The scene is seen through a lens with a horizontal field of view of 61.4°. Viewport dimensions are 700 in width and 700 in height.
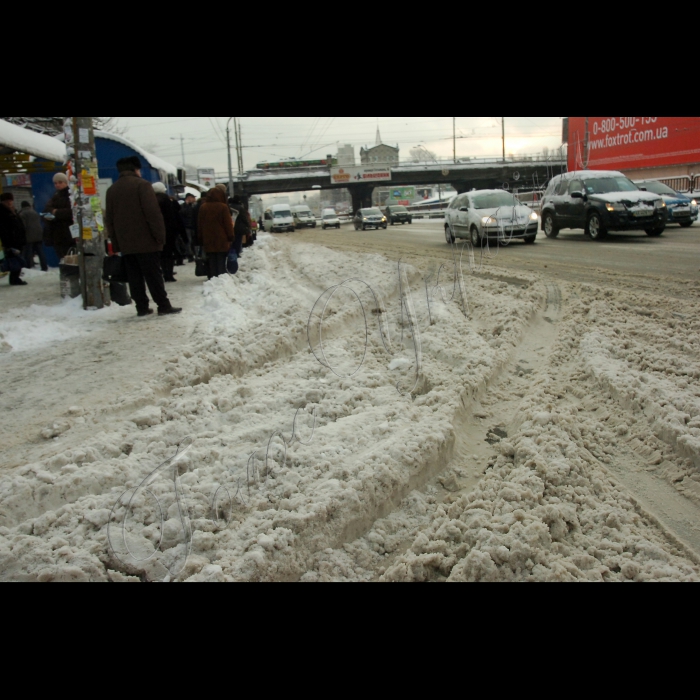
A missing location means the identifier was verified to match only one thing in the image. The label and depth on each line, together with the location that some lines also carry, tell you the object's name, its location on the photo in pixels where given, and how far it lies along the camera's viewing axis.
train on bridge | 61.78
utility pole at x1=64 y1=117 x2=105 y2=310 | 8.15
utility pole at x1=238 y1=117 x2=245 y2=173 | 64.50
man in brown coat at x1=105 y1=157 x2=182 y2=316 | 7.36
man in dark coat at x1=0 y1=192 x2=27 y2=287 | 11.71
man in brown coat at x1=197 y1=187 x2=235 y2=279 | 10.14
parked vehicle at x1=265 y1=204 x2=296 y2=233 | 44.41
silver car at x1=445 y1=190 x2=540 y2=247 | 14.98
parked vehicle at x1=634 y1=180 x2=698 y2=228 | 17.12
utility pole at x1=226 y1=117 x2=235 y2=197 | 50.85
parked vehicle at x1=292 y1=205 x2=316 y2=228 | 49.78
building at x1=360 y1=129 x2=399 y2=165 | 79.29
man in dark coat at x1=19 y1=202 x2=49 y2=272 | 13.20
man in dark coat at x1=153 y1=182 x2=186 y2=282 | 10.95
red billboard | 32.69
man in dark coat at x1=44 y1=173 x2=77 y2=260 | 10.16
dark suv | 14.14
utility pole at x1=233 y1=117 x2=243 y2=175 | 62.51
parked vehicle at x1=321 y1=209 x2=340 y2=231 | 46.47
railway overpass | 33.56
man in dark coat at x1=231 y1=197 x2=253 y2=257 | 12.36
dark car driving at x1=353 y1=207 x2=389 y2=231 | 36.00
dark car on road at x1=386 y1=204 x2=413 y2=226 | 41.06
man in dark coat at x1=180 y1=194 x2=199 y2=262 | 15.00
